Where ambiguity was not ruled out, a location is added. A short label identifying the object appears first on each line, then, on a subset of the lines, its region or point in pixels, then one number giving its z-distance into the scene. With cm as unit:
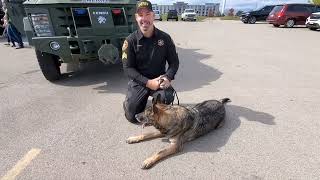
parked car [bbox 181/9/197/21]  2347
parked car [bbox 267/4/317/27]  1274
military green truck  330
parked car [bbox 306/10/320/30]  1106
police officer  251
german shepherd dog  202
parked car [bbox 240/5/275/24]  1693
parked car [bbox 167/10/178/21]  2347
